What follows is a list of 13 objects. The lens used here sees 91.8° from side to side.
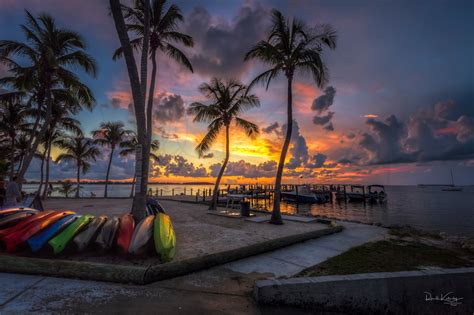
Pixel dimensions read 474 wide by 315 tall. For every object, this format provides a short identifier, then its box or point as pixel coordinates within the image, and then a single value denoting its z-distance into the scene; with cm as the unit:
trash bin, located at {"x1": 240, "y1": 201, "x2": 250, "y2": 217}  1193
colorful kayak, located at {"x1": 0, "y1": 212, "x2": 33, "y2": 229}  506
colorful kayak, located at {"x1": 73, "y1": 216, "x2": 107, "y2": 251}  491
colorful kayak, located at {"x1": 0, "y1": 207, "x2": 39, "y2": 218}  523
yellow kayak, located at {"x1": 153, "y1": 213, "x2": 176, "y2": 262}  456
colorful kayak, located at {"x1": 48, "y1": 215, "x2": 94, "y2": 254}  458
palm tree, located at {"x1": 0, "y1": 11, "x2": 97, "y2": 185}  1282
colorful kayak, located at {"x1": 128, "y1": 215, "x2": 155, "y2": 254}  467
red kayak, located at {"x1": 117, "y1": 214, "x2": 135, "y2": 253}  481
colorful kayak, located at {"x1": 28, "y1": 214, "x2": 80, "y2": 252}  452
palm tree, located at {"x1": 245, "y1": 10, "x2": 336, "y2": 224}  996
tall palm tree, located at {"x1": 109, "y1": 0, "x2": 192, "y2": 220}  677
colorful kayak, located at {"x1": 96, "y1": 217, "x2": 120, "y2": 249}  492
